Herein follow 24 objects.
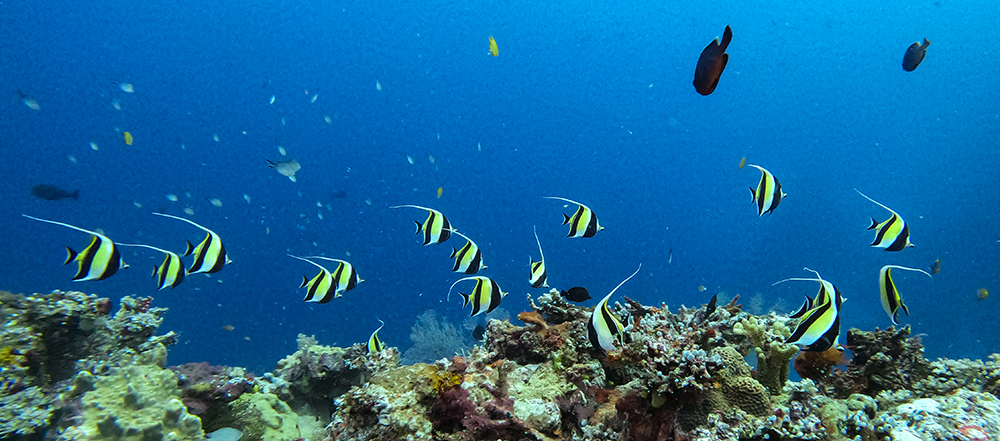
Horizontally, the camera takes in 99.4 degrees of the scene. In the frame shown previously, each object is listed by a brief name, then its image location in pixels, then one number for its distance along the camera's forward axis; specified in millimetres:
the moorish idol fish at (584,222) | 4719
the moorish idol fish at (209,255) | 4129
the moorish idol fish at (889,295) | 3400
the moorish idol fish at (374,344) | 5059
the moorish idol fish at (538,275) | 4554
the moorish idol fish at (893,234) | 3977
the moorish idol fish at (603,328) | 2479
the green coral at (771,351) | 2859
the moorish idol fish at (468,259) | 4871
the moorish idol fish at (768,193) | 4052
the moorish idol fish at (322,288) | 4598
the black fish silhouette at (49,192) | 13688
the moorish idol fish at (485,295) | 3729
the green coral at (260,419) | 3984
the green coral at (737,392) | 2357
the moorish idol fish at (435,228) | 5023
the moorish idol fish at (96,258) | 3821
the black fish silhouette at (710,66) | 2518
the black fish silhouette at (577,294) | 4084
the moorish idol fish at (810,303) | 3405
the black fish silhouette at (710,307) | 4097
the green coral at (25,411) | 3348
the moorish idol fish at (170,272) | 4352
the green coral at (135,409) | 2508
